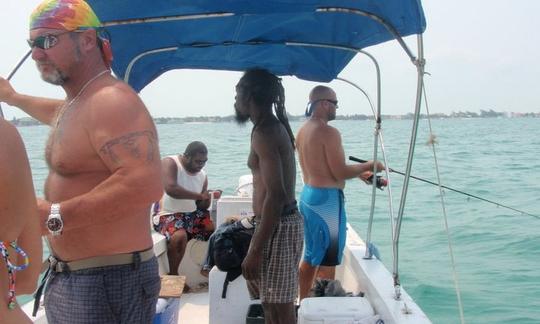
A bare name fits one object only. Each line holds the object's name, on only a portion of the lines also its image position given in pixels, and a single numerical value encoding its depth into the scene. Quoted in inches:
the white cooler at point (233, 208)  177.3
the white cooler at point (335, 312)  104.9
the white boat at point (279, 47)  97.3
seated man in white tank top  179.5
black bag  111.9
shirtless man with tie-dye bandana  64.8
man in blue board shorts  144.1
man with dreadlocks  98.7
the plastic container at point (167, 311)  110.3
